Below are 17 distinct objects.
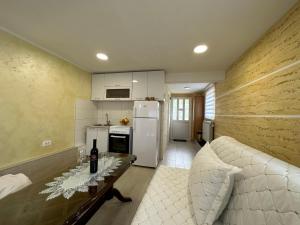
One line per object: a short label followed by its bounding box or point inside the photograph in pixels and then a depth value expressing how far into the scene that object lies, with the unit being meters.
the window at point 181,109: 6.85
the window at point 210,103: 4.49
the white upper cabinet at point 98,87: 3.91
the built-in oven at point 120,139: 3.53
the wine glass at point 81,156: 1.84
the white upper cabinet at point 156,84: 3.52
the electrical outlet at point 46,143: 2.58
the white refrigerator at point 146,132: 3.41
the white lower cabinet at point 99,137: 3.66
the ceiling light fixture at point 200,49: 2.28
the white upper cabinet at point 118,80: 3.73
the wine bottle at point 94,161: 1.52
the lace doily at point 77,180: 1.16
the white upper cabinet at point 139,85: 3.63
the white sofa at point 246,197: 0.66
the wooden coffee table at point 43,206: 0.86
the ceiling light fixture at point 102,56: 2.67
